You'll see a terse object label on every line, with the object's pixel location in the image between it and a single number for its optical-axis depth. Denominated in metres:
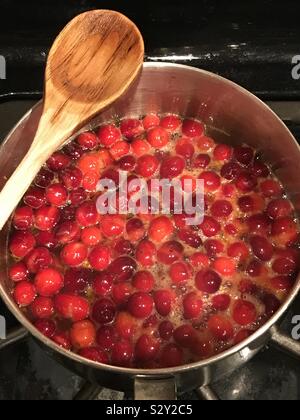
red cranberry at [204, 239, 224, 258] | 0.24
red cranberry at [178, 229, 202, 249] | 0.24
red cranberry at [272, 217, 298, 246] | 0.24
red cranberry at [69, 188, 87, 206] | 0.25
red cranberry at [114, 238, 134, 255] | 0.24
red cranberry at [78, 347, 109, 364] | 0.22
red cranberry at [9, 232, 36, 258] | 0.24
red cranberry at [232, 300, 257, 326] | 0.23
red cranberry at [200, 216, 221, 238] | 0.24
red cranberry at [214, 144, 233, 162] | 0.26
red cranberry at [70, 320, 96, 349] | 0.22
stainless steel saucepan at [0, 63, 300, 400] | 0.19
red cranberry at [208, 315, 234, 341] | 0.22
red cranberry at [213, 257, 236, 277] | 0.24
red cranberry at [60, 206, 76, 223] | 0.25
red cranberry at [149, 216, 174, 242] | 0.24
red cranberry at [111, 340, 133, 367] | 0.22
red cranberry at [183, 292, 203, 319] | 0.23
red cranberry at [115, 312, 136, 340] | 0.22
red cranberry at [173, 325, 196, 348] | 0.22
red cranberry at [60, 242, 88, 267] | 0.24
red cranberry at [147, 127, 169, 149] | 0.26
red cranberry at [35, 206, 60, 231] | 0.25
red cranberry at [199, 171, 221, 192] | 0.25
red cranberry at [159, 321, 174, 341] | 0.22
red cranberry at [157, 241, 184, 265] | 0.24
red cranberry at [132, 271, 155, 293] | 0.23
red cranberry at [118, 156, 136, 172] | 0.26
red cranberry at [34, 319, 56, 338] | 0.22
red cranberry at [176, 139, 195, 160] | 0.26
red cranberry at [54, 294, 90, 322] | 0.23
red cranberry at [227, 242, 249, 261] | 0.24
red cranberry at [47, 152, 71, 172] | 0.26
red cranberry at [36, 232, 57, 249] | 0.24
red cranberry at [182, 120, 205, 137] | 0.27
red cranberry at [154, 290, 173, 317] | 0.23
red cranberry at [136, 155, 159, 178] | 0.26
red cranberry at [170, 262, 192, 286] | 0.23
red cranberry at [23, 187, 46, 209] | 0.25
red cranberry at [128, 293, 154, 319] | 0.22
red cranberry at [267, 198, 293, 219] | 0.25
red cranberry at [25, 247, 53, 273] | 0.23
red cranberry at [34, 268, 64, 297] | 0.23
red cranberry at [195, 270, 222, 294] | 0.23
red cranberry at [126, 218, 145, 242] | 0.24
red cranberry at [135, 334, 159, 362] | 0.22
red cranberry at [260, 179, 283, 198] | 0.25
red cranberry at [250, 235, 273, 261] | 0.24
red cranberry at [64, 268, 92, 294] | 0.23
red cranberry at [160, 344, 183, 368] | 0.22
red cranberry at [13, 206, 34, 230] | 0.25
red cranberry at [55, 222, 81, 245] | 0.24
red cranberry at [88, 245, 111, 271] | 0.24
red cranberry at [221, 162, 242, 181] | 0.26
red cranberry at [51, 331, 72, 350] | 0.22
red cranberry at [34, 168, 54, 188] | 0.25
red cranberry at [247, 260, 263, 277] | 0.24
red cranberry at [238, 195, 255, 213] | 0.25
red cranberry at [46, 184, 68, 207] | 0.25
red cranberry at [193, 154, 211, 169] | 0.26
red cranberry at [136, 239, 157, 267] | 0.24
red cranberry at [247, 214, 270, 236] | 0.24
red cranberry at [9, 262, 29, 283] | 0.23
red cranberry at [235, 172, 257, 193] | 0.25
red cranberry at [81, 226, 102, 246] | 0.24
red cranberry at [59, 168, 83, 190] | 0.25
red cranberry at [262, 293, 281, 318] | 0.22
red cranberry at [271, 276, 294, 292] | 0.23
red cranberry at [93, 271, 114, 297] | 0.23
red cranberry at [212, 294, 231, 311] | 0.23
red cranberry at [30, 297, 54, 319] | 0.23
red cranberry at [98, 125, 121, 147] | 0.26
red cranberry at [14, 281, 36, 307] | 0.23
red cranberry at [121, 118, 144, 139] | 0.27
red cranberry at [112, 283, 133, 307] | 0.23
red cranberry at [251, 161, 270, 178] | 0.26
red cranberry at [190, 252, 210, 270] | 0.24
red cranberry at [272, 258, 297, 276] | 0.23
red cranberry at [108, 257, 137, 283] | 0.23
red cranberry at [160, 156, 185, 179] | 0.25
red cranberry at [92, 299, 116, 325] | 0.23
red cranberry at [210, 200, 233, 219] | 0.25
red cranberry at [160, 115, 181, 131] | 0.27
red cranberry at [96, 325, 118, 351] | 0.22
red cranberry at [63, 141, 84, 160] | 0.26
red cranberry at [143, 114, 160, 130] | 0.27
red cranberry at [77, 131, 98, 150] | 0.26
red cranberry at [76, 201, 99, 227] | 0.24
